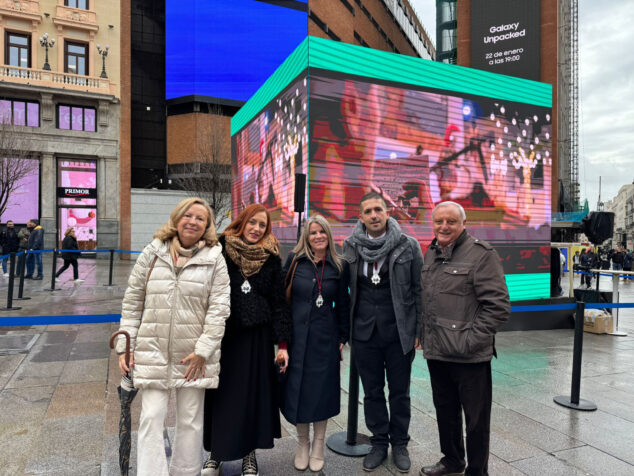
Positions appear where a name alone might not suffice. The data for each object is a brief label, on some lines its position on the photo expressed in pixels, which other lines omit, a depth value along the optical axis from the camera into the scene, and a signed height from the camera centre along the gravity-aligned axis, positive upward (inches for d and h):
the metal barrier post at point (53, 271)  469.5 -40.1
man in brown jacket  114.8 -21.6
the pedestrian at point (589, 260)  878.4 -41.9
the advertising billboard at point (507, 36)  1537.9 +719.9
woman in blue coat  129.3 -29.9
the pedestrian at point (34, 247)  572.4 -16.7
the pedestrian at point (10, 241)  585.7 -8.6
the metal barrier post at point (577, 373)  191.0 -57.9
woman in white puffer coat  109.6 -23.9
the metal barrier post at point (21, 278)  402.4 -40.8
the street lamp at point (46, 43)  1038.4 +451.3
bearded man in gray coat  134.5 -25.2
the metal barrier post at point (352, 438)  146.2 -68.8
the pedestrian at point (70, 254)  549.6 -23.5
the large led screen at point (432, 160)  336.5 +66.2
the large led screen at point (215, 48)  1157.1 +500.1
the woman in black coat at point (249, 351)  120.5 -31.8
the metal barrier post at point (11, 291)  348.8 -46.1
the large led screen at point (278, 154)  346.6 +77.7
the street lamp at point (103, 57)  1089.6 +439.7
